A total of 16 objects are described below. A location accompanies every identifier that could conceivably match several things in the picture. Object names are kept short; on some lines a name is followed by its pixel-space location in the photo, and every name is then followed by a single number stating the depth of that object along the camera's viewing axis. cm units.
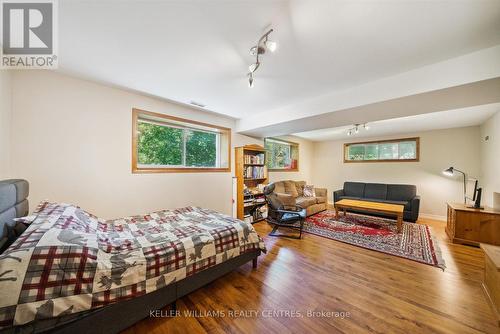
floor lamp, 386
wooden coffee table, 351
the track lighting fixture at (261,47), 149
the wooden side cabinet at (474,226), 268
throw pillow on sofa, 517
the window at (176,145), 289
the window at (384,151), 496
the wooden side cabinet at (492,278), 148
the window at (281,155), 527
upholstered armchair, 353
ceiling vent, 304
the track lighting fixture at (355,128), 419
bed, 97
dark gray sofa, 420
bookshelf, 385
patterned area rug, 260
